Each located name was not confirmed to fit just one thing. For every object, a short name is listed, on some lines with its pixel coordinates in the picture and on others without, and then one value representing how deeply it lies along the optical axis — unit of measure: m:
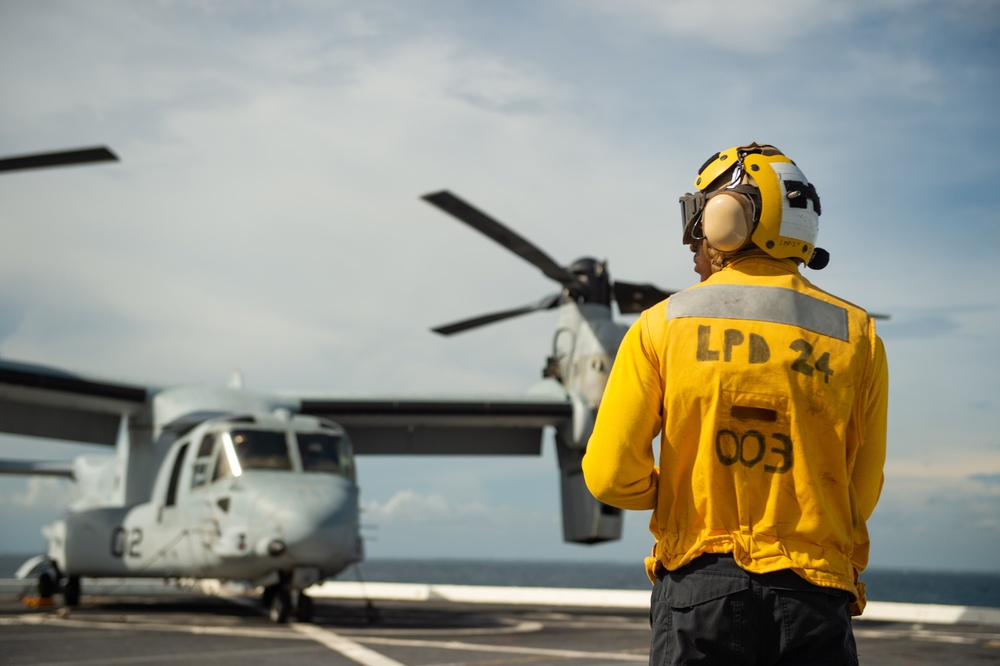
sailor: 2.01
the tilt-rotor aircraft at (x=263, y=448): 10.67
